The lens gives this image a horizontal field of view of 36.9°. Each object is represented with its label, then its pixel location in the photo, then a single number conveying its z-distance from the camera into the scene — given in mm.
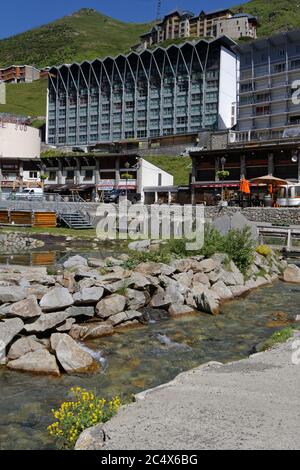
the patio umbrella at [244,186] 48844
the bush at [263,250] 24609
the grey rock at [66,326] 12223
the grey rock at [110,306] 13781
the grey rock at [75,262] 19166
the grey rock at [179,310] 15193
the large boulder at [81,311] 13105
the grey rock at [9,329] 10469
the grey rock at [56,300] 12477
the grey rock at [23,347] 10367
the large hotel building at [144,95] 109562
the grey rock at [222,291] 17891
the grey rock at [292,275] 22484
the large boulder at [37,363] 9758
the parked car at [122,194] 72688
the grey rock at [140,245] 28638
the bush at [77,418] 6449
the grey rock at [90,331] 12352
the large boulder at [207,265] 19175
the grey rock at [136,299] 14836
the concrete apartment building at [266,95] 90562
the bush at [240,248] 21672
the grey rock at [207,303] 15539
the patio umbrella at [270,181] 48406
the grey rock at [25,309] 11648
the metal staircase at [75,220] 46469
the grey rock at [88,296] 13500
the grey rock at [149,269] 17203
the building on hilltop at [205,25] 171750
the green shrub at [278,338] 11195
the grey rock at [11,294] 12469
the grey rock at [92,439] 5843
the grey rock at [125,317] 13627
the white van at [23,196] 53234
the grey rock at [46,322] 11461
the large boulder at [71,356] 9969
